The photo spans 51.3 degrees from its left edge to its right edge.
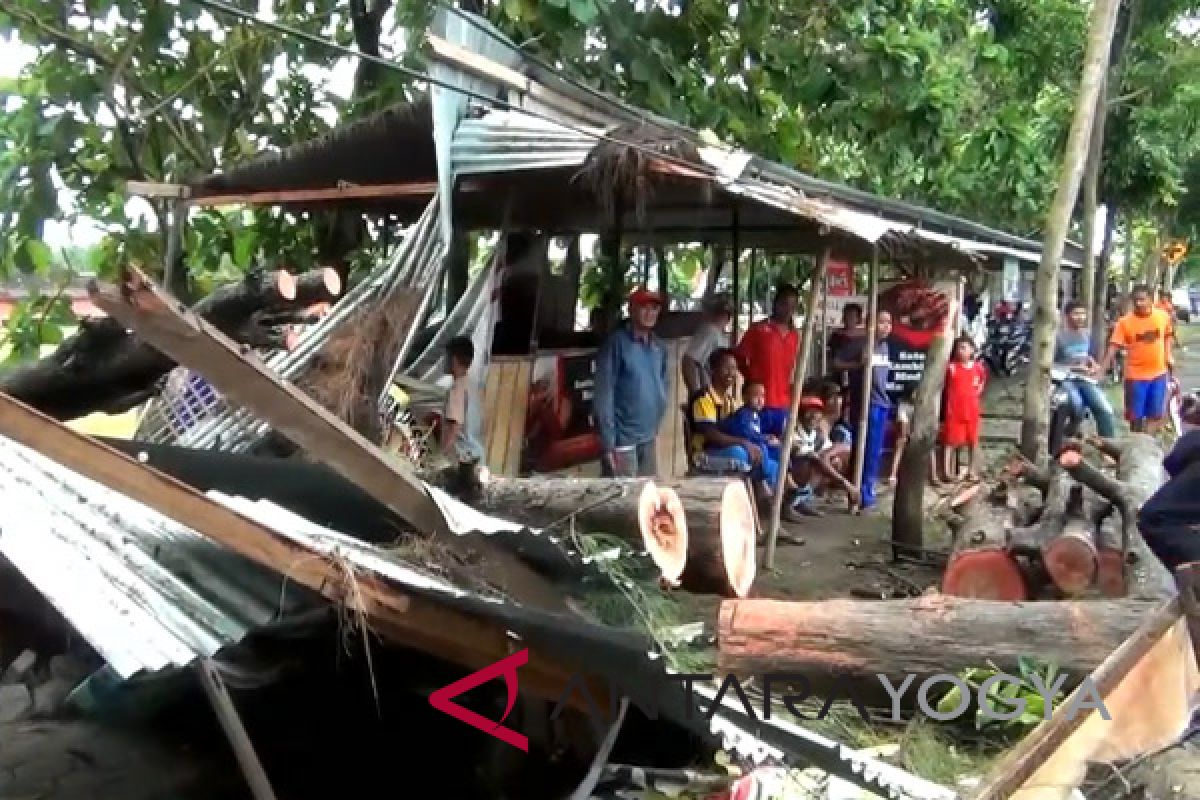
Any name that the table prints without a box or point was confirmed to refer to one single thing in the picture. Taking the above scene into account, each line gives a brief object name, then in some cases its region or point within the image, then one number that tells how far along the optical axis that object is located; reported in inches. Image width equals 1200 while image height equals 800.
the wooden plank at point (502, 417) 313.7
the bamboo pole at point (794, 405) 311.5
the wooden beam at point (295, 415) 114.8
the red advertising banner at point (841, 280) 525.3
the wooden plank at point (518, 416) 322.1
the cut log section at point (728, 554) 215.0
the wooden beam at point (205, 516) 116.6
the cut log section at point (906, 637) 198.8
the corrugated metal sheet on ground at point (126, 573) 100.7
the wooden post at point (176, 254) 369.4
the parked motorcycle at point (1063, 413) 442.3
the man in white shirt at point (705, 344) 342.3
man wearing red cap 306.7
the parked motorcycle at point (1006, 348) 866.8
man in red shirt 363.3
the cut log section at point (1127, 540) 247.0
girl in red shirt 425.1
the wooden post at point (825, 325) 487.5
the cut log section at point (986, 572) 264.8
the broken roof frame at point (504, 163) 267.3
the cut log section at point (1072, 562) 255.8
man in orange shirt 486.6
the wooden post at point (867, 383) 381.4
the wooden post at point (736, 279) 399.8
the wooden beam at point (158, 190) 346.0
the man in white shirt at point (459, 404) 273.6
